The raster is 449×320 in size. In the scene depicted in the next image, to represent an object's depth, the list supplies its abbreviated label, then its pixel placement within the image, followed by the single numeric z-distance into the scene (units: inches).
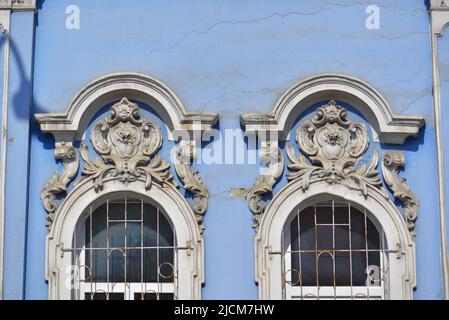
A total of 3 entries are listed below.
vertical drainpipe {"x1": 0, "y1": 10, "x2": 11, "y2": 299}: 542.0
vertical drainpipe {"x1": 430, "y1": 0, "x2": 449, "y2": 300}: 543.8
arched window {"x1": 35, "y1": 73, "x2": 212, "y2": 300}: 546.9
